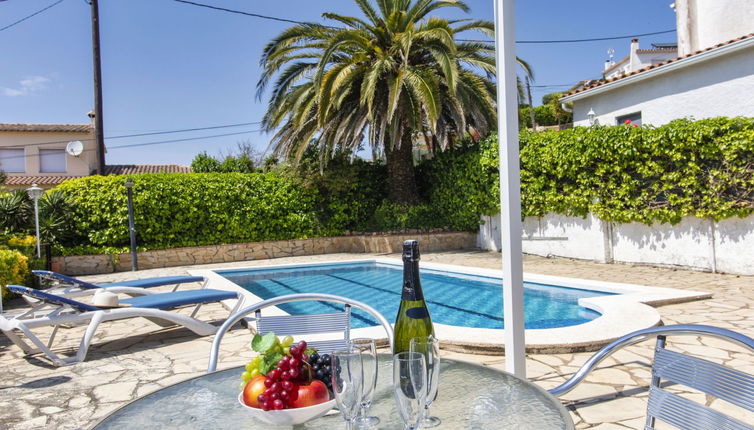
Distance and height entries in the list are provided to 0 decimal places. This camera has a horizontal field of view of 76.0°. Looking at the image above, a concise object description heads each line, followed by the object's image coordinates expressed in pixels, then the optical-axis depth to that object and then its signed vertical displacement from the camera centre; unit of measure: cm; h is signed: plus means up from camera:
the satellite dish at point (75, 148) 2411 +397
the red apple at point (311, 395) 117 -43
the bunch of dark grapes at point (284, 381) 115 -39
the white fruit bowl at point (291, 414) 115 -47
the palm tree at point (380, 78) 1076 +330
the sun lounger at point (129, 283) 572 -75
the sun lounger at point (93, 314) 384 -75
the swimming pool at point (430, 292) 585 -122
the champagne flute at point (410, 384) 101 -35
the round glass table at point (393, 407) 121 -52
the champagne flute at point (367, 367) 109 -34
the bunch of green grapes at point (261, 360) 122 -36
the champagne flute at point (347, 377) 105 -35
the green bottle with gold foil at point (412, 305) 144 -27
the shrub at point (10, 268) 642 -54
